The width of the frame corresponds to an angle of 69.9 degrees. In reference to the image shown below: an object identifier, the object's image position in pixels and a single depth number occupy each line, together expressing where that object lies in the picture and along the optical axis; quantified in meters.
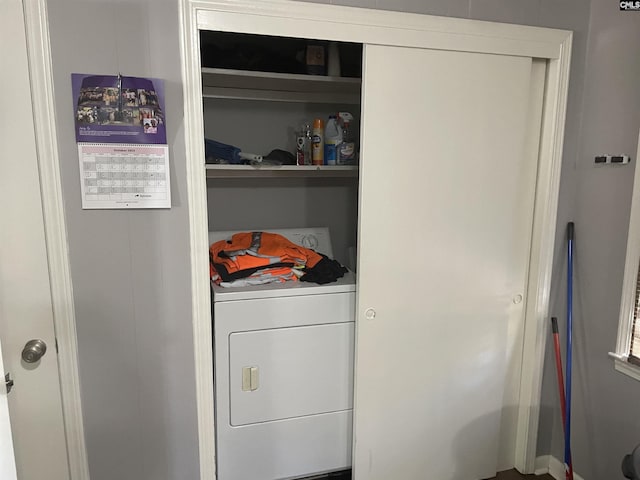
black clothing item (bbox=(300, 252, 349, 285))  2.05
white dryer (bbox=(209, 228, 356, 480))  1.94
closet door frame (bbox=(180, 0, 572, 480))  1.56
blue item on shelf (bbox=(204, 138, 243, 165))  2.18
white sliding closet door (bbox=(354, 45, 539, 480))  1.81
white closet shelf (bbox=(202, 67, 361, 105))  2.09
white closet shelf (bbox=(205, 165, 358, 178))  2.09
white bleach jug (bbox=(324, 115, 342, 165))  2.28
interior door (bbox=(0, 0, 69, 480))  1.35
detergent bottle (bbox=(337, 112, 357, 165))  2.29
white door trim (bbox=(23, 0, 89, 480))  1.37
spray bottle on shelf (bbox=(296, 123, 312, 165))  2.35
